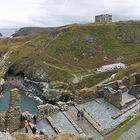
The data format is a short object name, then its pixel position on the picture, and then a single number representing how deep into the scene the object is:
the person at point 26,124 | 17.94
